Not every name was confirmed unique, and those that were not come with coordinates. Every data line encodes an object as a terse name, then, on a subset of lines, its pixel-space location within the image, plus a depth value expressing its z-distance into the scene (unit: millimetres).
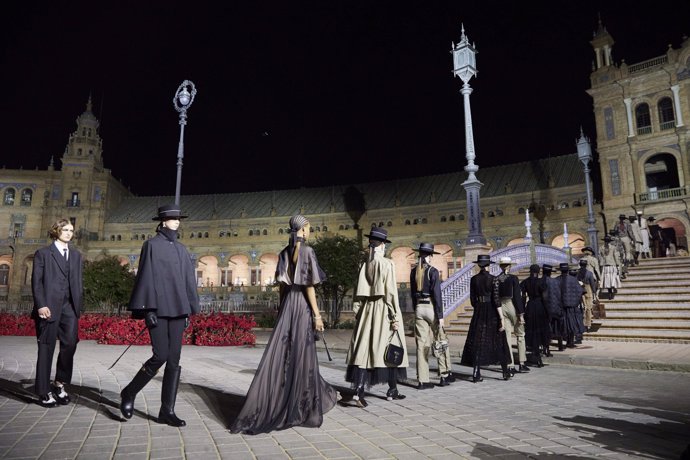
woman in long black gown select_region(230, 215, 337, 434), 4152
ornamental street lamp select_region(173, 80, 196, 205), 14708
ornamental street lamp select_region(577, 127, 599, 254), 23936
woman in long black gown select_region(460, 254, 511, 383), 7184
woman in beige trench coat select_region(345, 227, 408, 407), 5371
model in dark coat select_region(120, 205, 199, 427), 4164
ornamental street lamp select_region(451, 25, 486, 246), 16141
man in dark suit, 4934
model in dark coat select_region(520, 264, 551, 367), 9172
